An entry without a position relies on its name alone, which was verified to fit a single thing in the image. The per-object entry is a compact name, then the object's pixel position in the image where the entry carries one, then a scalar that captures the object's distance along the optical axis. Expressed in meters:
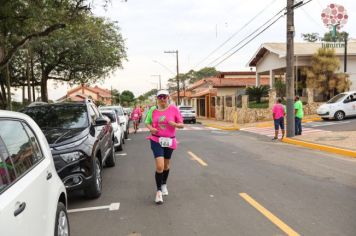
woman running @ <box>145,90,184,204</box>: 6.74
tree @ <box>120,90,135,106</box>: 132.88
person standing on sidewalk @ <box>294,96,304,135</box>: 18.03
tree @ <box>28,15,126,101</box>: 28.25
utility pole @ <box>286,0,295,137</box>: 17.58
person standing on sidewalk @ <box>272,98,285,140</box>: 17.47
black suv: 6.54
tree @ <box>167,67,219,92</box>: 121.40
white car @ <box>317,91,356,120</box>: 24.80
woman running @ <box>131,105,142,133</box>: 25.38
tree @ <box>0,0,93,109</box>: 13.66
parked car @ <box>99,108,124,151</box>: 13.95
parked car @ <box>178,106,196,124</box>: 38.81
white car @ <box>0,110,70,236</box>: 2.99
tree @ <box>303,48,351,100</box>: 30.00
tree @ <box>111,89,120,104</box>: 125.24
